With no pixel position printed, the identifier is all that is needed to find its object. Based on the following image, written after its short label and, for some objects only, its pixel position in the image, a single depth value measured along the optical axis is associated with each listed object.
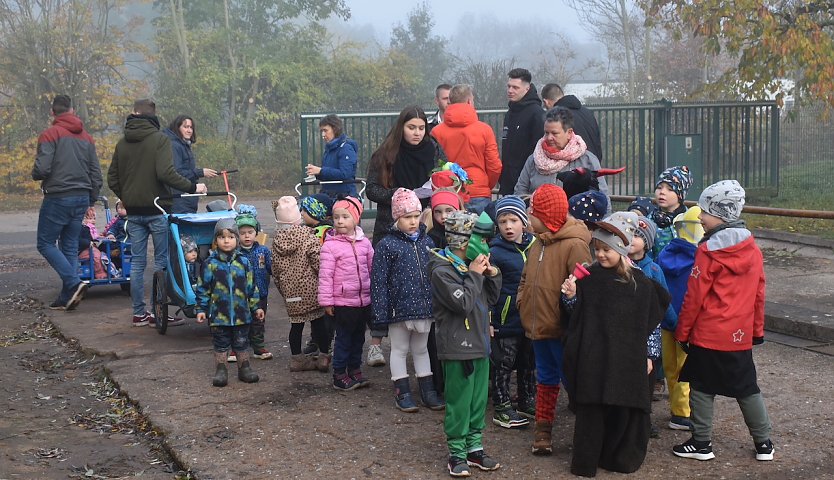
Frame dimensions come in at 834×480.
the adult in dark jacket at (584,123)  9.23
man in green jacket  9.55
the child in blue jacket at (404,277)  6.63
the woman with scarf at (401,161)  8.05
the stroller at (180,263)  8.77
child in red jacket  5.70
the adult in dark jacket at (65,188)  10.56
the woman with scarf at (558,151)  7.91
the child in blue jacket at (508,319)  6.29
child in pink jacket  7.20
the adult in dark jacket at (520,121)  9.16
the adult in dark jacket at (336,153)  9.82
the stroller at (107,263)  11.05
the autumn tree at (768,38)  16.08
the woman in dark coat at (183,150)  10.45
